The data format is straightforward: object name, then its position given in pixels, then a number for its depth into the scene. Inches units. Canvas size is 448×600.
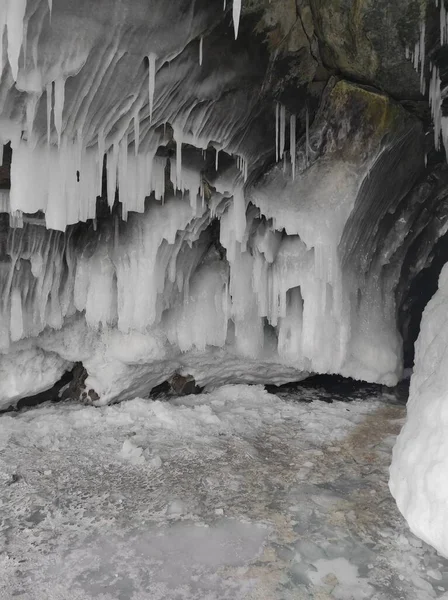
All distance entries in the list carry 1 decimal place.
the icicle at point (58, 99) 149.6
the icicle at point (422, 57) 176.9
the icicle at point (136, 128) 175.8
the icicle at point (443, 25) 169.2
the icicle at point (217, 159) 209.5
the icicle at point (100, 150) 179.6
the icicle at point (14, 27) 124.1
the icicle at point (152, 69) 157.4
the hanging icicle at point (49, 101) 151.2
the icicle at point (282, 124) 213.6
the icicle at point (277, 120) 210.9
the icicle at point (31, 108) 152.3
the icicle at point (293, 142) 220.9
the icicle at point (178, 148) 193.5
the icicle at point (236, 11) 130.8
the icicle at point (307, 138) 223.6
